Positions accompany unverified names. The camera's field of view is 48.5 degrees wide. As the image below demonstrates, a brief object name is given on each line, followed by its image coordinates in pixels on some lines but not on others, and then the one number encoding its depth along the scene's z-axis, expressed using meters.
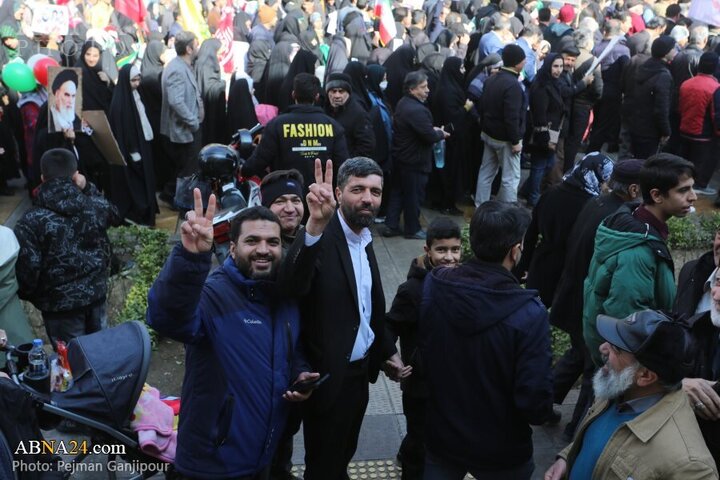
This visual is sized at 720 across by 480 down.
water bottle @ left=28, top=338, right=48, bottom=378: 4.15
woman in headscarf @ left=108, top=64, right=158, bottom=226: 8.91
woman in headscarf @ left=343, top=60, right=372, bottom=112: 9.24
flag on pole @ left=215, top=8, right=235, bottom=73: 11.40
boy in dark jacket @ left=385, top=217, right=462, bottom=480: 4.03
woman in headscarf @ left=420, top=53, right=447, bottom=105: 10.14
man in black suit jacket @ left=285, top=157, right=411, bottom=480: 3.88
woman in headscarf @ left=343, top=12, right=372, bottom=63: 12.44
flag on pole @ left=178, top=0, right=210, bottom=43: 12.31
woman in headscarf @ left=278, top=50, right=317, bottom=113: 10.20
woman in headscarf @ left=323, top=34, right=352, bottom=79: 10.72
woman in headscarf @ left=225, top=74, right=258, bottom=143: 9.80
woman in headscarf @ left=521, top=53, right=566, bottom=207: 9.52
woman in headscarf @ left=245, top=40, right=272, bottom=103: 11.48
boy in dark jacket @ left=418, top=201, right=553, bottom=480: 3.45
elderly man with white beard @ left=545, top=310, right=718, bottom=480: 2.78
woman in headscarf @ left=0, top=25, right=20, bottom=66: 10.17
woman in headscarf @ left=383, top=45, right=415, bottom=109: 10.34
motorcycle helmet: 5.69
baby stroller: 4.11
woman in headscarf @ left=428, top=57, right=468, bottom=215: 9.68
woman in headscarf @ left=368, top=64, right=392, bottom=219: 9.03
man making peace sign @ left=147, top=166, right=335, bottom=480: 3.56
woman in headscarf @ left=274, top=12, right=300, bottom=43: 12.87
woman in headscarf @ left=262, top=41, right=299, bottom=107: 10.74
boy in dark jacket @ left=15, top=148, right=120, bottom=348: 5.12
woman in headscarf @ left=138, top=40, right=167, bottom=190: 9.73
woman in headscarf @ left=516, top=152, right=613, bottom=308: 5.61
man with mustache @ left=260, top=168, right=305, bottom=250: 5.03
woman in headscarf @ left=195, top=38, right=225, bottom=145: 10.21
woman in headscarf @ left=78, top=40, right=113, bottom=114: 8.97
